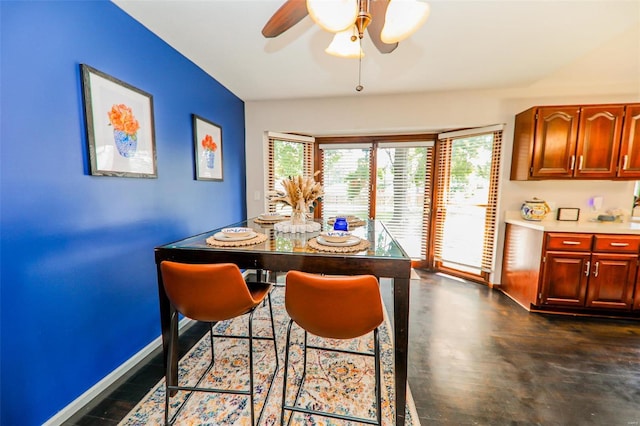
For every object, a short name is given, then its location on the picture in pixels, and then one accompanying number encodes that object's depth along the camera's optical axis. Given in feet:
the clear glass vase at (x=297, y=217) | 6.27
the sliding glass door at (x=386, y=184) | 12.21
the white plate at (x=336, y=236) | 4.65
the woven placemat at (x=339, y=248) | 4.30
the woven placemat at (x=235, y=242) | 4.71
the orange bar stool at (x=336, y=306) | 3.51
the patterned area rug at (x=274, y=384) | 4.60
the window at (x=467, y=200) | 10.37
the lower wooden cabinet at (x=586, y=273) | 7.84
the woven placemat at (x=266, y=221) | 7.42
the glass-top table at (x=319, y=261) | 4.01
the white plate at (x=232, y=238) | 4.96
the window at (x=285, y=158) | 11.75
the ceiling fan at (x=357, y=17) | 3.94
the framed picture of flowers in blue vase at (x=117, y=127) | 4.78
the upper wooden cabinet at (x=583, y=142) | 8.20
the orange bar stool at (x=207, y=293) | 3.87
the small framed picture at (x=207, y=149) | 8.11
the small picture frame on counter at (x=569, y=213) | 9.42
